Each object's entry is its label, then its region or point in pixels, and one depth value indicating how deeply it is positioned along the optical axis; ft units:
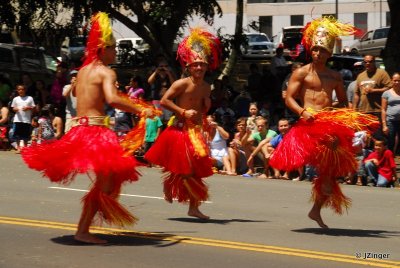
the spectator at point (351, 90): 63.05
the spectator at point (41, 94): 76.95
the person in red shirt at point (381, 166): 55.83
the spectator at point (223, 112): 68.34
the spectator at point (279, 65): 89.63
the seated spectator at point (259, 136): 60.59
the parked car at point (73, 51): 130.51
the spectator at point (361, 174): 55.93
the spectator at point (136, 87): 64.23
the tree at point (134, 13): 81.76
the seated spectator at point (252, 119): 62.59
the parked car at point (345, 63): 88.12
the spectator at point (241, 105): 73.93
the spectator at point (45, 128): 68.03
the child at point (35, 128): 68.40
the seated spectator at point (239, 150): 61.05
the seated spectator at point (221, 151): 61.11
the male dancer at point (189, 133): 37.96
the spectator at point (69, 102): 66.33
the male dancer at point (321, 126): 35.04
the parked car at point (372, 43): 148.03
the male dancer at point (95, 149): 30.68
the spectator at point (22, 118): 71.46
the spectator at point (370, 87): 61.11
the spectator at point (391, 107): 59.72
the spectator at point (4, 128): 72.90
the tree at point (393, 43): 72.64
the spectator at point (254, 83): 82.99
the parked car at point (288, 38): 133.20
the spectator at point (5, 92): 80.69
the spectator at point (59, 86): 75.10
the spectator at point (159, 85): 60.54
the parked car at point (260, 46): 147.54
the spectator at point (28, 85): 78.33
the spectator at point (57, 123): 68.76
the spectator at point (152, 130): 62.85
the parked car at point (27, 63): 99.45
